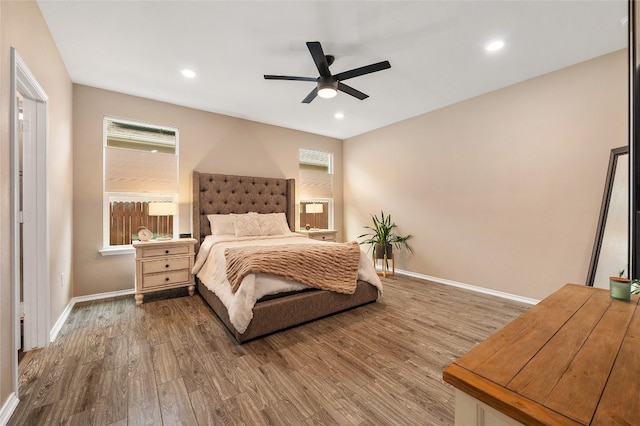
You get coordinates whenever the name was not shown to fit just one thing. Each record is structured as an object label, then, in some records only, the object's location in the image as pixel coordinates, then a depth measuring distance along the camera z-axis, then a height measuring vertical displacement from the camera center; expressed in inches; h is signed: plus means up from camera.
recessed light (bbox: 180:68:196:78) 116.8 +65.5
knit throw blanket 94.9 -19.8
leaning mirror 99.3 -6.6
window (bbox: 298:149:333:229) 209.6 +22.3
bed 94.0 -21.6
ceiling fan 87.4 +52.7
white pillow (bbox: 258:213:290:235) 163.5 -6.4
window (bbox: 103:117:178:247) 136.3 +19.8
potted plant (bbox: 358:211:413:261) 179.4 -17.9
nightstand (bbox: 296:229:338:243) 183.1 -14.9
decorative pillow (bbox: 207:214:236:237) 153.9 -6.4
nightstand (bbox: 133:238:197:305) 125.5 -25.5
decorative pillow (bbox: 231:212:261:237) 154.3 -6.5
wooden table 22.0 -16.7
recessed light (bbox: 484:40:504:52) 97.7 +64.9
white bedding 87.6 -26.3
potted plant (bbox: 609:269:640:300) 47.2 -14.1
